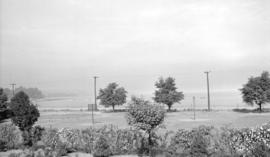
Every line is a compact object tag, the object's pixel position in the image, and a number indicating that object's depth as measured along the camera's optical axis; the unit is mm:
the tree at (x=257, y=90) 37906
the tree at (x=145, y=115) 11508
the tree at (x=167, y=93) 44406
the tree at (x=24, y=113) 14594
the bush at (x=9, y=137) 14383
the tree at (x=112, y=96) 47250
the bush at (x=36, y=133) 14311
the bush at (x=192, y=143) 11159
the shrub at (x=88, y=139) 12781
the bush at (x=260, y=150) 9962
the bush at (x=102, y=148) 12242
